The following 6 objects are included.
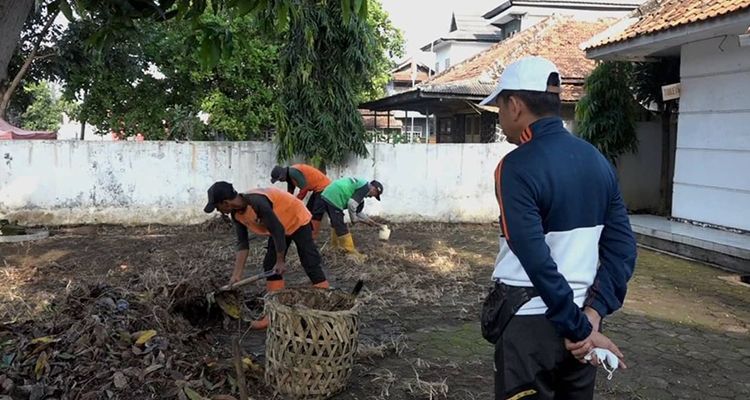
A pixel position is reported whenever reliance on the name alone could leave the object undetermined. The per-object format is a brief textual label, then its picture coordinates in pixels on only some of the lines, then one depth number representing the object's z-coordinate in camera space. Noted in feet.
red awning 38.60
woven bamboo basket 12.00
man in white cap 6.65
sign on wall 32.37
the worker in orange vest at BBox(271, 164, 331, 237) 27.37
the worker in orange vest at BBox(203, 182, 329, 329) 15.56
